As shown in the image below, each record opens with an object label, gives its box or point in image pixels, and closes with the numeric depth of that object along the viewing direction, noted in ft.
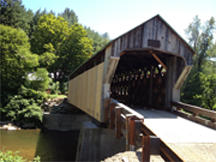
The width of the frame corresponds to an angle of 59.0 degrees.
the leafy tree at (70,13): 269.03
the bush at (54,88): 66.69
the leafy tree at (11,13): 89.42
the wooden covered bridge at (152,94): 10.41
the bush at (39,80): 51.98
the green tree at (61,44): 81.66
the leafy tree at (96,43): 136.75
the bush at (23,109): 46.50
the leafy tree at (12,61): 49.41
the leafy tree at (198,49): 58.12
